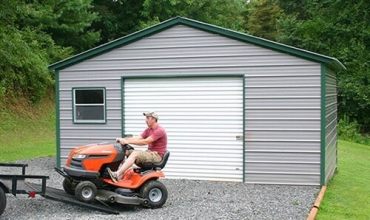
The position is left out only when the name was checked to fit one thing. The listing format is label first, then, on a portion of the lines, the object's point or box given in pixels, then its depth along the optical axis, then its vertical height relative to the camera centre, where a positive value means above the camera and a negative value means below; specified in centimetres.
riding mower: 834 -122
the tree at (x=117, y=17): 3294 +552
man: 848 -71
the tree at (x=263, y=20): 4606 +750
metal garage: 1115 +9
